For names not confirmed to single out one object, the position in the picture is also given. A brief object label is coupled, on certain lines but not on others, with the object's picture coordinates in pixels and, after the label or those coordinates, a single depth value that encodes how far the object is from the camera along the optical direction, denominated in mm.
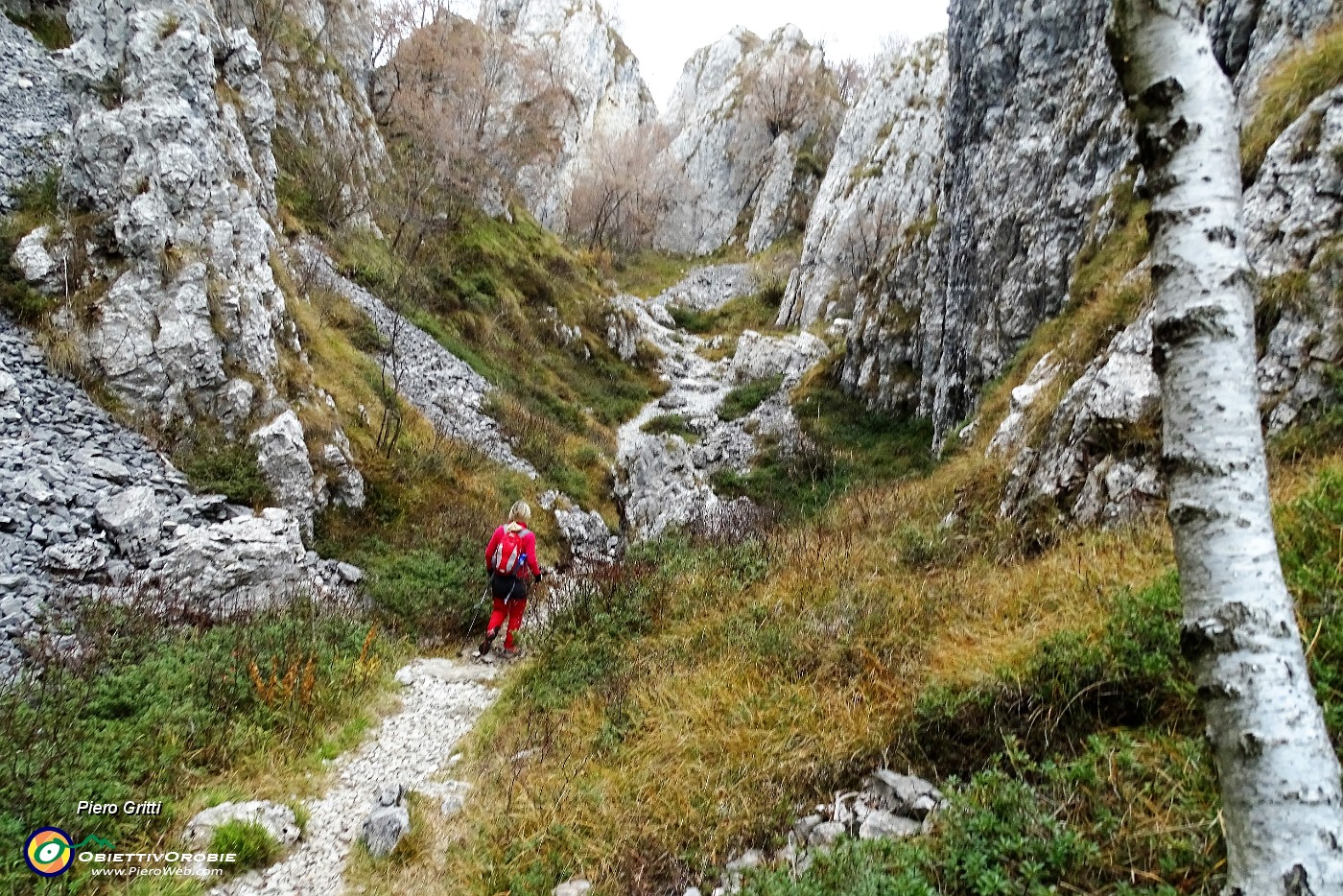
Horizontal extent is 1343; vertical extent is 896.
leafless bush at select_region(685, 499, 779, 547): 10453
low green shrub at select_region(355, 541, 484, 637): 10359
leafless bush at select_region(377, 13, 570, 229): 30500
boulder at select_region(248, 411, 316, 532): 11094
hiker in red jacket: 9781
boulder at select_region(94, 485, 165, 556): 8805
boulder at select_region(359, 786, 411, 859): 5197
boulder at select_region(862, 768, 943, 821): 3834
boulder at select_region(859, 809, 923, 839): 3701
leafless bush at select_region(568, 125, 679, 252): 53438
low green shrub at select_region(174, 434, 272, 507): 10383
